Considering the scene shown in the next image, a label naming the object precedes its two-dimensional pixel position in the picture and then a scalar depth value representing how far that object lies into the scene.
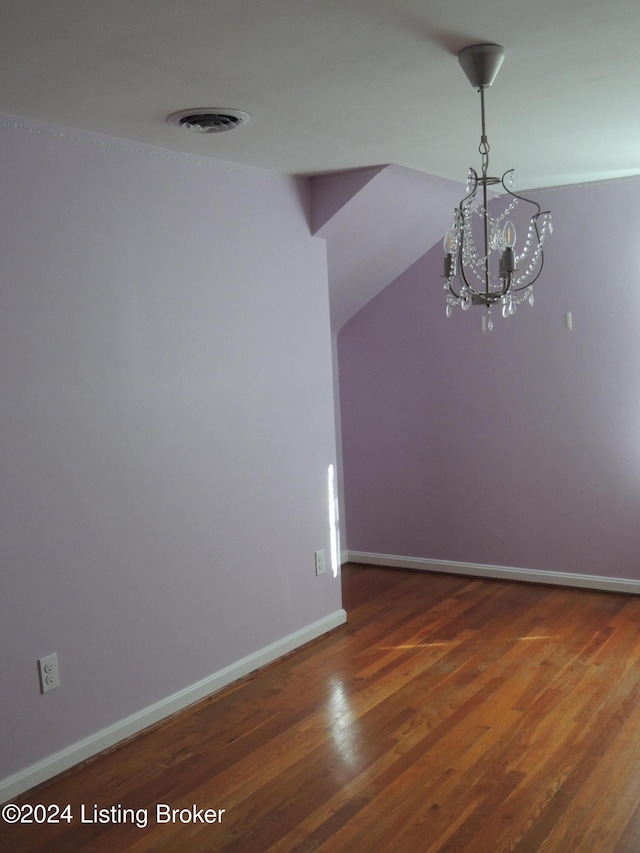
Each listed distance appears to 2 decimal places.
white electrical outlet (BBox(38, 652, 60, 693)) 2.96
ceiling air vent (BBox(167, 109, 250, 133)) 2.90
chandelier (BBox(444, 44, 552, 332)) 2.40
